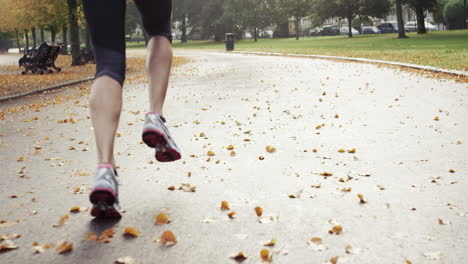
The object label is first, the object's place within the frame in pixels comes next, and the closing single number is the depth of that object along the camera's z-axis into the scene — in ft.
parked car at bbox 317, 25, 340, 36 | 249.96
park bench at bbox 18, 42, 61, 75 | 67.13
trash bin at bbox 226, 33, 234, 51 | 133.86
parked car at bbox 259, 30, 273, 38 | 293.02
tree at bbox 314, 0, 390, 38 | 192.44
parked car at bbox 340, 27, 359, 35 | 246.27
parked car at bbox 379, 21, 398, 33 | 234.17
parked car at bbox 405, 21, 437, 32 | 228.04
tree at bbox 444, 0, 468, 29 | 175.11
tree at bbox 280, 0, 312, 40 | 220.84
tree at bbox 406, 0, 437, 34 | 147.95
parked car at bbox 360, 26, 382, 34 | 237.37
